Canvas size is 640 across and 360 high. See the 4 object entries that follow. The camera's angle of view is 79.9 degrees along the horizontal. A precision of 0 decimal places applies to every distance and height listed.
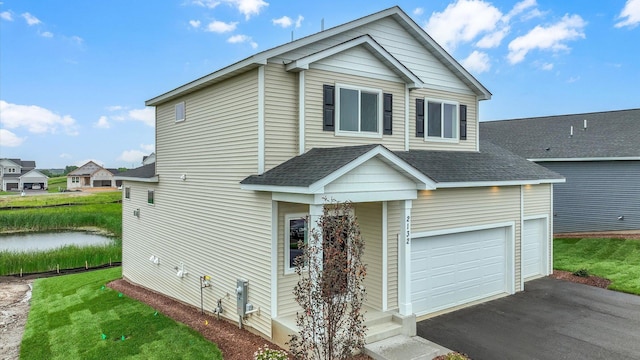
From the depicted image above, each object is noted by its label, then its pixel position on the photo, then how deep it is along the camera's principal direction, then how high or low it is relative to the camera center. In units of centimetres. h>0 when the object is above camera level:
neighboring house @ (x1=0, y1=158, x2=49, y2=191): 7644 +41
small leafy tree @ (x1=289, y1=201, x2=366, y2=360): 546 -146
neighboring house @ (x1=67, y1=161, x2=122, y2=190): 7756 +28
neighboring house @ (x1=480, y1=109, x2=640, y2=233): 1792 +92
